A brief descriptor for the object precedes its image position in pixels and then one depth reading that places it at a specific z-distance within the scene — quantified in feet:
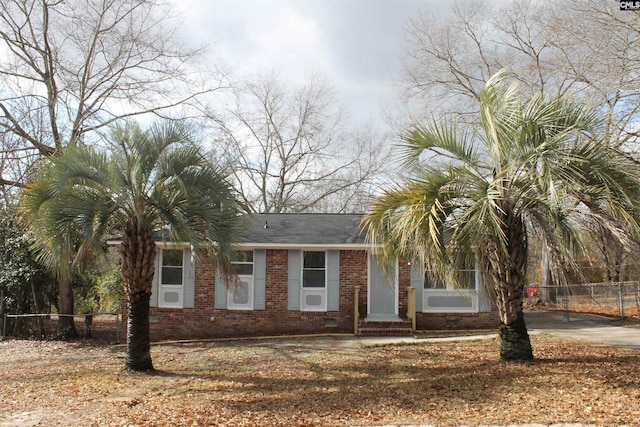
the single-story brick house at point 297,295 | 51.06
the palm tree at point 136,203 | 30.81
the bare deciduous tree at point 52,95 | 53.21
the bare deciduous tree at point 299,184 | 104.68
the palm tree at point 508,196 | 26.78
